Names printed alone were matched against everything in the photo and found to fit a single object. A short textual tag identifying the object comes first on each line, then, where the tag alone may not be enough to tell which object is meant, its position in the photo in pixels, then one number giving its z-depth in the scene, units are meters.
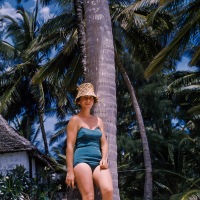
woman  4.02
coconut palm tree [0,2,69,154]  23.55
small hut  14.03
